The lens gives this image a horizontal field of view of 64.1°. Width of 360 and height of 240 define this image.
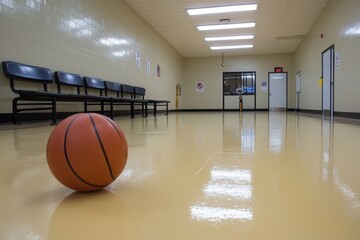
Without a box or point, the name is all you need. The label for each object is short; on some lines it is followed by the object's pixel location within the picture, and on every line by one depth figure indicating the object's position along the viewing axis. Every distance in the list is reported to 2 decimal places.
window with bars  16.23
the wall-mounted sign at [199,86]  16.75
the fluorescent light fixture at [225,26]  10.17
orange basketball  1.11
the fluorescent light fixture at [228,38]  11.98
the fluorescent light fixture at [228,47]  13.82
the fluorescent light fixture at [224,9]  8.48
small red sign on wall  15.77
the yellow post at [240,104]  15.51
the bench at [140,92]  8.65
